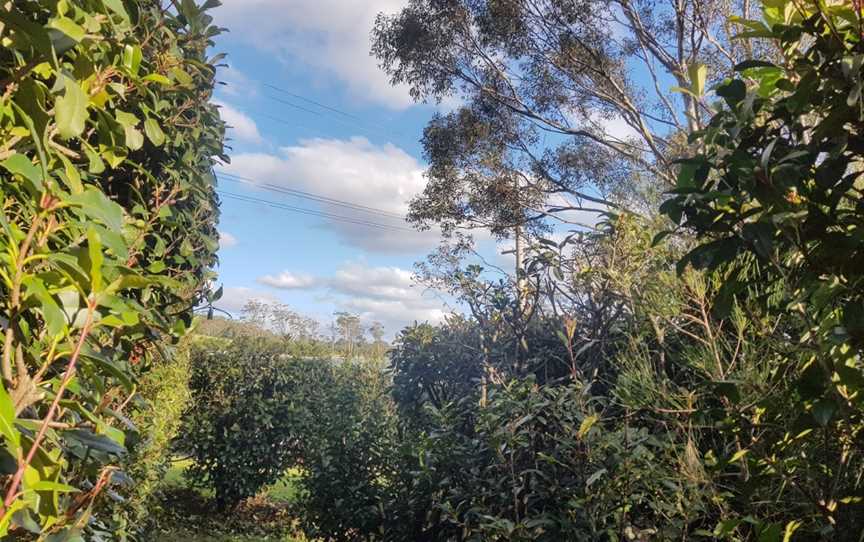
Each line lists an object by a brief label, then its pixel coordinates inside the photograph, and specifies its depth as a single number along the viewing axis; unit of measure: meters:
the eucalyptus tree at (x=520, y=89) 10.20
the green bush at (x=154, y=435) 3.88
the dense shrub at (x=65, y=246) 0.82
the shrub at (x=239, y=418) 6.83
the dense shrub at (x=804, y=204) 1.08
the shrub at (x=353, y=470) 4.14
